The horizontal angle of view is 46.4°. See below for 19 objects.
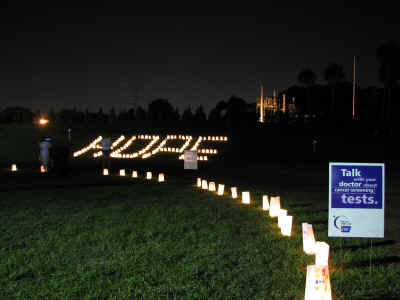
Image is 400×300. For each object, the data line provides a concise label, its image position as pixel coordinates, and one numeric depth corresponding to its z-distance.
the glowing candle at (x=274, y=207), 10.84
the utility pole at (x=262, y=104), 66.56
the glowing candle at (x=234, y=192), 14.16
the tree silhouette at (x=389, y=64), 58.53
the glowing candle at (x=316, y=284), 4.96
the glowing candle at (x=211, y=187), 15.95
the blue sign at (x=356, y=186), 6.93
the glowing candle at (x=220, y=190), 14.88
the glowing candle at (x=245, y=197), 13.04
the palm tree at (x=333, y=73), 75.19
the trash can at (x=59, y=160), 22.03
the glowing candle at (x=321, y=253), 6.14
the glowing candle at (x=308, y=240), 7.56
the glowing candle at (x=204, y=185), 16.49
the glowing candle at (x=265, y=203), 11.84
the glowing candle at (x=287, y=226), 8.93
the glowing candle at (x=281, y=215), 9.31
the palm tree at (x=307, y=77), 78.88
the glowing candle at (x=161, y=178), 19.22
